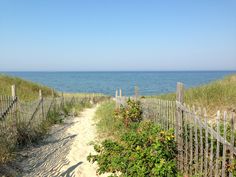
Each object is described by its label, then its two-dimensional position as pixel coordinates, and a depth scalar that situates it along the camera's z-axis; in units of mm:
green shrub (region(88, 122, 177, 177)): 5020
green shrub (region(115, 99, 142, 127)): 9406
